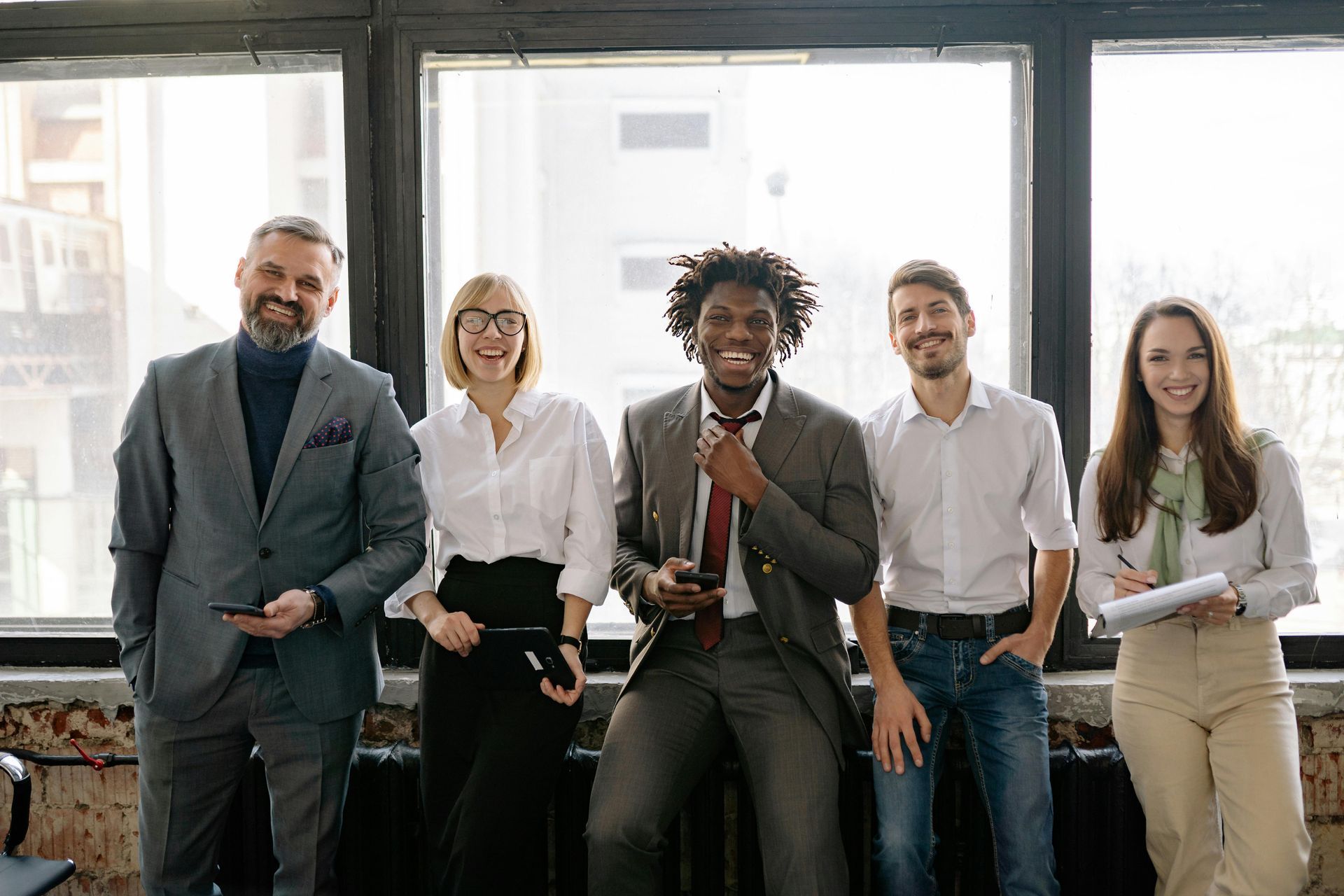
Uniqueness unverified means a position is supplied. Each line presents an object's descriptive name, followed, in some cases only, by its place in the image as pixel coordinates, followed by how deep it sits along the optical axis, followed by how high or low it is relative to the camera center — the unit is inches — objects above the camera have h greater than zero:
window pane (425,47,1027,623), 121.8 +33.3
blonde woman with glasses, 92.4 -15.5
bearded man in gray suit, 89.4 -15.0
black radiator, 105.1 -47.8
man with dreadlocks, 90.4 -17.1
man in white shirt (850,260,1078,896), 96.9 -16.9
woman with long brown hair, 91.9 -18.5
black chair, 87.8 -43.2
